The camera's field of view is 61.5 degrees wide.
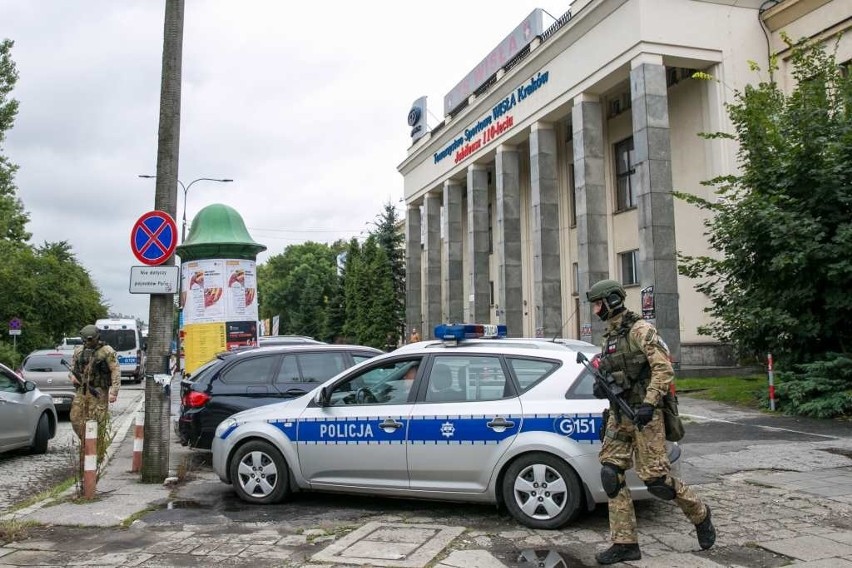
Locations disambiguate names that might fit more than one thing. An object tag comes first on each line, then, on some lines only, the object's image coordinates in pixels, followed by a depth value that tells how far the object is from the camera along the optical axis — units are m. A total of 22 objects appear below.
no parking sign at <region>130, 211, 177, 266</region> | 8.30
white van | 30.14
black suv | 8.88
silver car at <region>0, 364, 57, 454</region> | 9.62
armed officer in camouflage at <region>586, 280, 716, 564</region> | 4.90
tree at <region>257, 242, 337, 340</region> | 70.06
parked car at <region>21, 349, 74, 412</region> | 14.85
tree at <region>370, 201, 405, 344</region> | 48.41
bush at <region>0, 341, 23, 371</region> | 26.39
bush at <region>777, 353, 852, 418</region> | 11.80
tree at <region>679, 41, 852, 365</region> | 12.11
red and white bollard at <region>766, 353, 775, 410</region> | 12.92
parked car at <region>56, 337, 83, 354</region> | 44.05
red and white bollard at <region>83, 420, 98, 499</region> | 7.20
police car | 5.75
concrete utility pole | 8.17
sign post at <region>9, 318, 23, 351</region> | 29.81
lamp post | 28.96
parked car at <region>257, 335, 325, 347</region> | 15.12
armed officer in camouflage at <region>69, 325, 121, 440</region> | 9.20
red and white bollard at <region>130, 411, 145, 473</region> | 9.00
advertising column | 14.80
